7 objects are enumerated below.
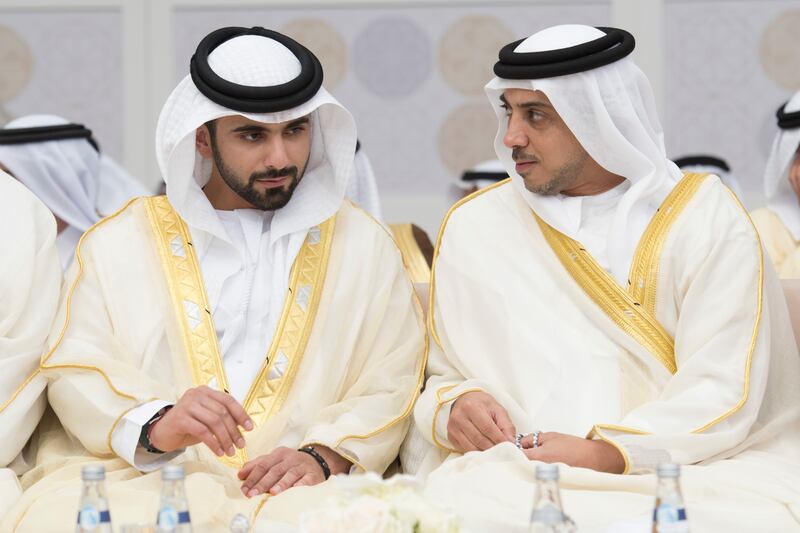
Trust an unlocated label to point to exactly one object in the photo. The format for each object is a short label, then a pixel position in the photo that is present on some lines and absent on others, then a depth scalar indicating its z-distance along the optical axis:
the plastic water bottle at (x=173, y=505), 5.05
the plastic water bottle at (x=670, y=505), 4.97
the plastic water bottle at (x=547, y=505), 4.90
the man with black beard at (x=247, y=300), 7.64
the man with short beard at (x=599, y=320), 7.11
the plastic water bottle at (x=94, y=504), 5.11
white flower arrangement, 4.70
